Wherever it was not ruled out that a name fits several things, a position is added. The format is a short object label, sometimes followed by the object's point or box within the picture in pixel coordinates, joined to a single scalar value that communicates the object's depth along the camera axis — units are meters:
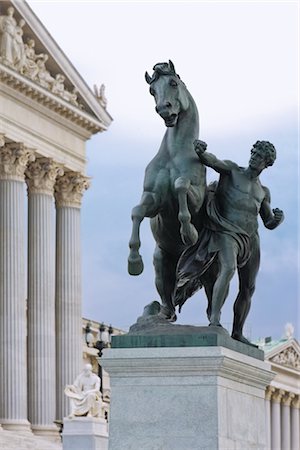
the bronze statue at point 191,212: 18.00
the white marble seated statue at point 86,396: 52.22
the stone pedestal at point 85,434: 47.97
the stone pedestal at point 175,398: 17.44
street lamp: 56.17
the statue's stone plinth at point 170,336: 17.58
